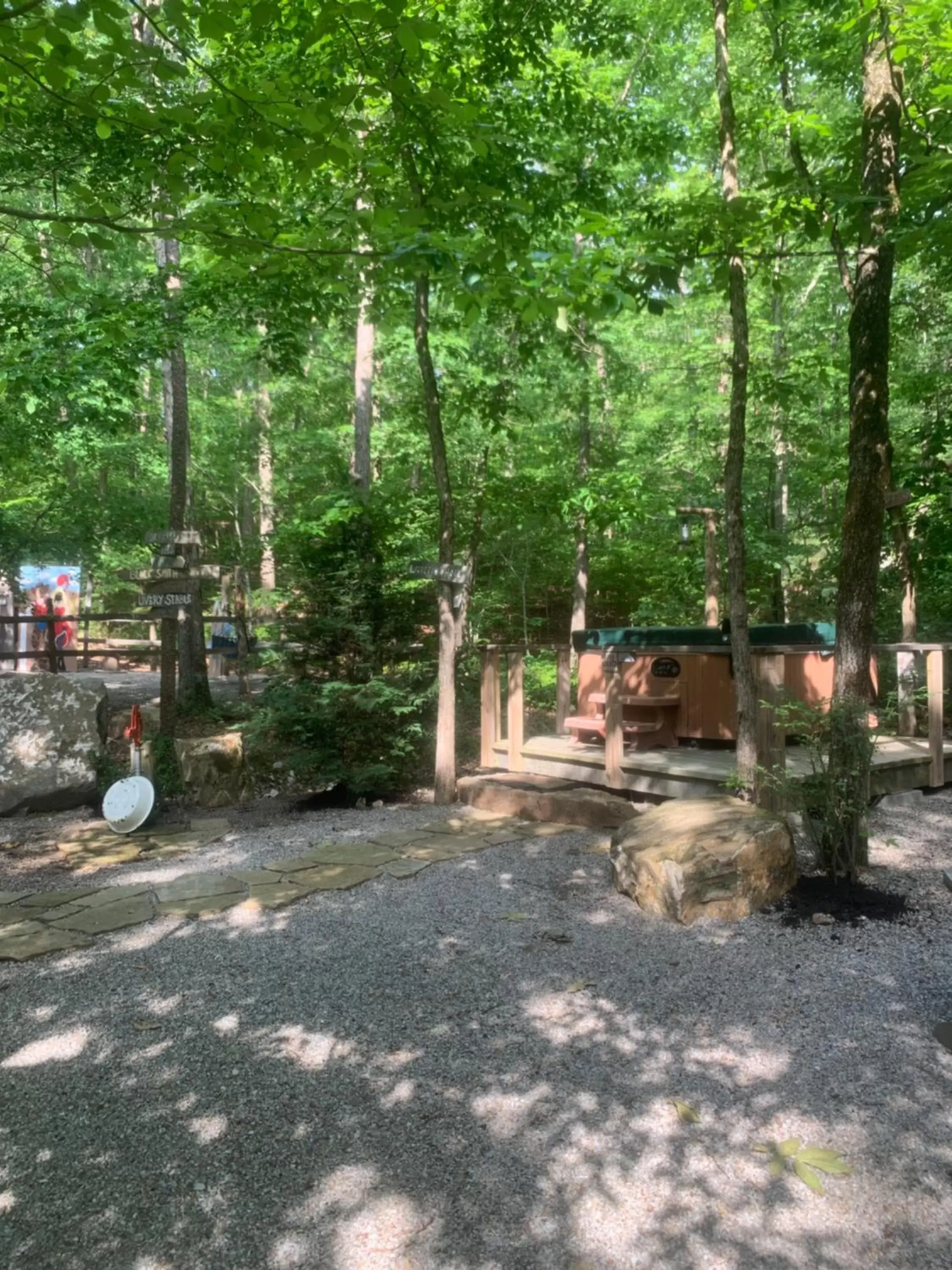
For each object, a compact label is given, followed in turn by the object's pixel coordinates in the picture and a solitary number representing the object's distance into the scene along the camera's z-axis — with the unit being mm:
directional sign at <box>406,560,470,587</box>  6879
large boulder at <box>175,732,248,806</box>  7949
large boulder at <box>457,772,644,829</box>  6156
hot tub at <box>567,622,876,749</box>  7277
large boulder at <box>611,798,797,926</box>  4125
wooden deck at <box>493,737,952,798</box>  6141
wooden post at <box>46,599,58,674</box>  11055
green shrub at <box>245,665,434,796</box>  7297
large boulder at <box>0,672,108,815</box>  7328
